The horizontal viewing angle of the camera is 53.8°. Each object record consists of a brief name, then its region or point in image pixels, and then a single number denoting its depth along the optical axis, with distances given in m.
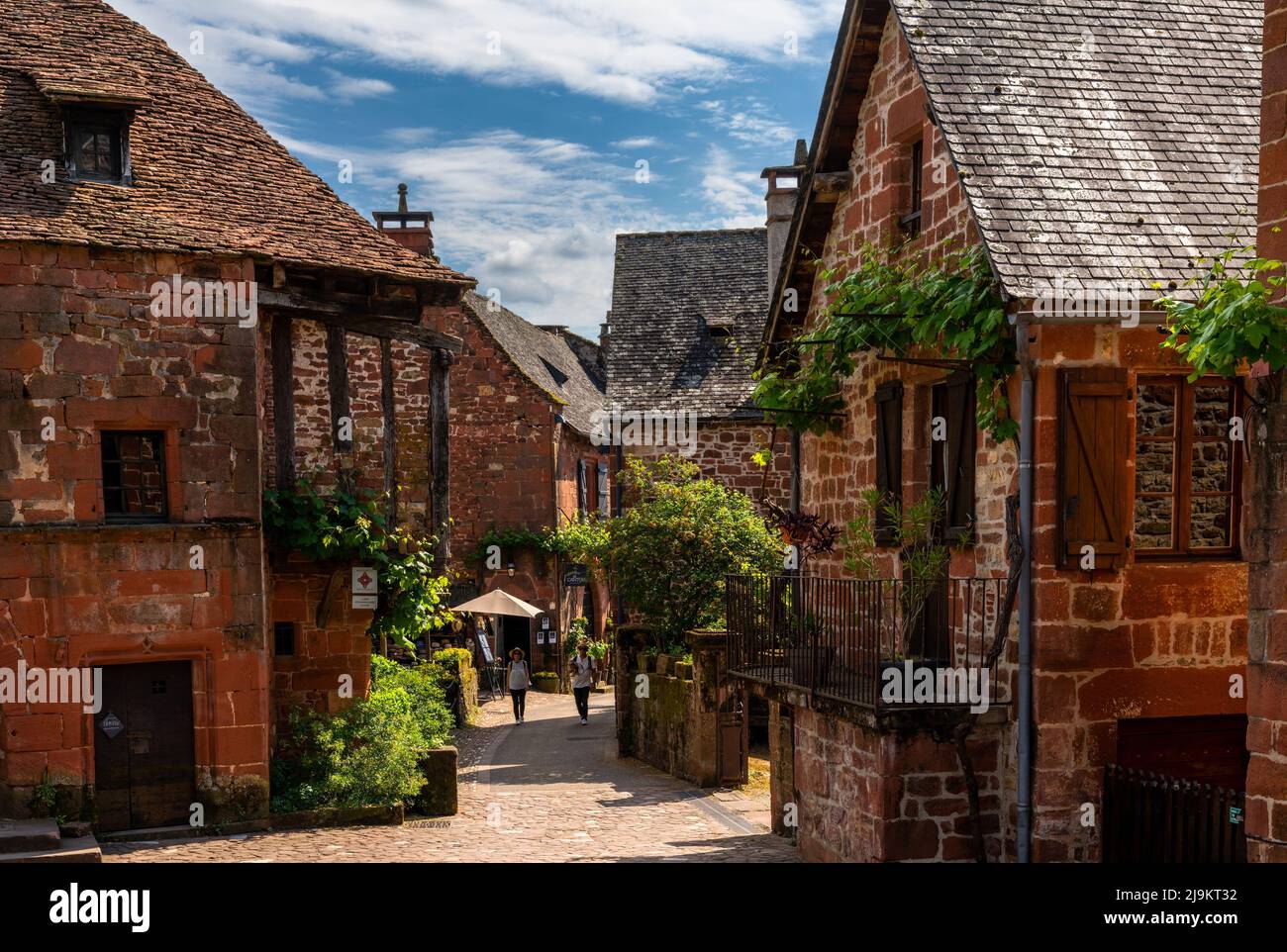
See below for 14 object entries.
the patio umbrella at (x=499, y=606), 24.78
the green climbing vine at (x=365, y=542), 14.47
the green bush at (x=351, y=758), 14.14
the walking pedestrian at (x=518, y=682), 23.50
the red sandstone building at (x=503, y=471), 28.56
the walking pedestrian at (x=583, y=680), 23.05
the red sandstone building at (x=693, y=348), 25.91
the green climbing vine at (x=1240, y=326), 6.61
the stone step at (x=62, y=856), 11.44
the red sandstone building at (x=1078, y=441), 9.52
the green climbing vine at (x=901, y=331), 9.65
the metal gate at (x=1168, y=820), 8.43
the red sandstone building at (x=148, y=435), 12.99
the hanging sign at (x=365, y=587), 15.11
